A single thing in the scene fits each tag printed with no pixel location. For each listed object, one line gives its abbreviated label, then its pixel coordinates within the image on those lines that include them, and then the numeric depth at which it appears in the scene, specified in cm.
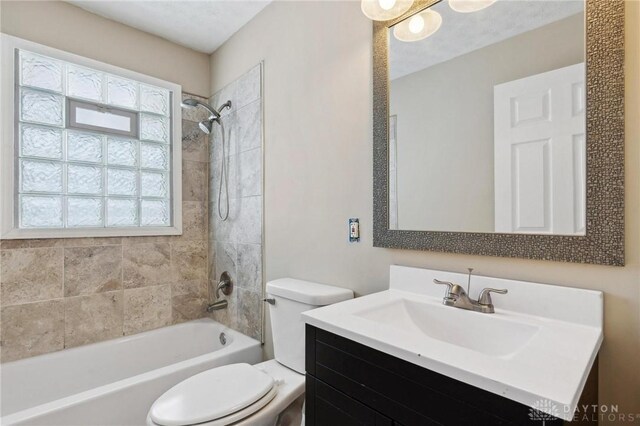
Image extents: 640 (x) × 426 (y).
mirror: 88
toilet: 119
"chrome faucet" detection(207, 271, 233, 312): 236
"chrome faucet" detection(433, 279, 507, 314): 103
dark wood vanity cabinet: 63
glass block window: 192
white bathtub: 142
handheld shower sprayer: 237
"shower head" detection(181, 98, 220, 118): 224
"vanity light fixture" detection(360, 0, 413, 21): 128
